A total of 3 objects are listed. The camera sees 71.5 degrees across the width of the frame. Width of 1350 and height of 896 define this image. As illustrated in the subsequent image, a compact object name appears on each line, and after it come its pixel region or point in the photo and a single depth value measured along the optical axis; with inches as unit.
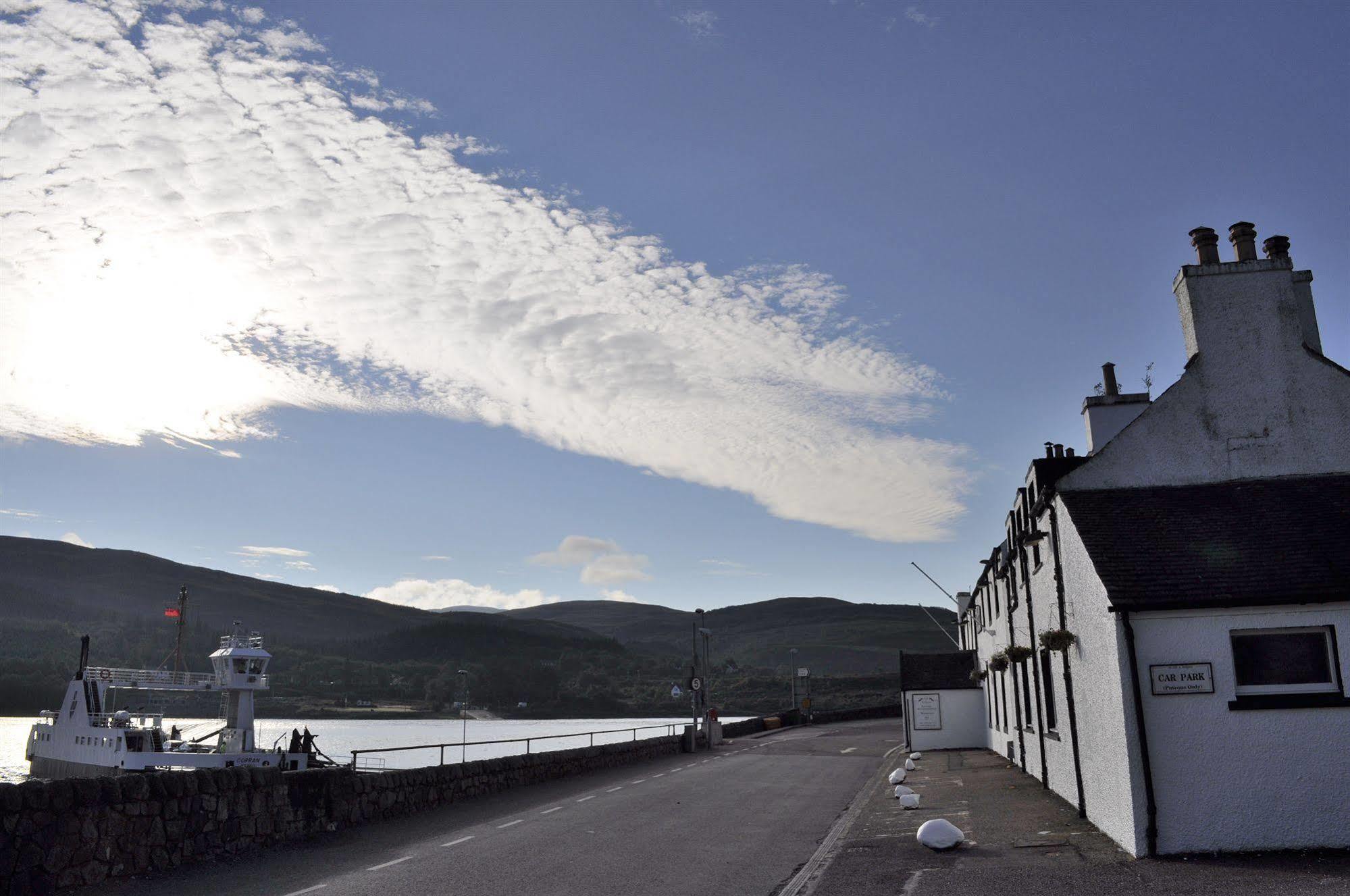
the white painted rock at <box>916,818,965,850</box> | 522.3
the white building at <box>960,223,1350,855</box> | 468.1
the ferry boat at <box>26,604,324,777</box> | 1660.9
